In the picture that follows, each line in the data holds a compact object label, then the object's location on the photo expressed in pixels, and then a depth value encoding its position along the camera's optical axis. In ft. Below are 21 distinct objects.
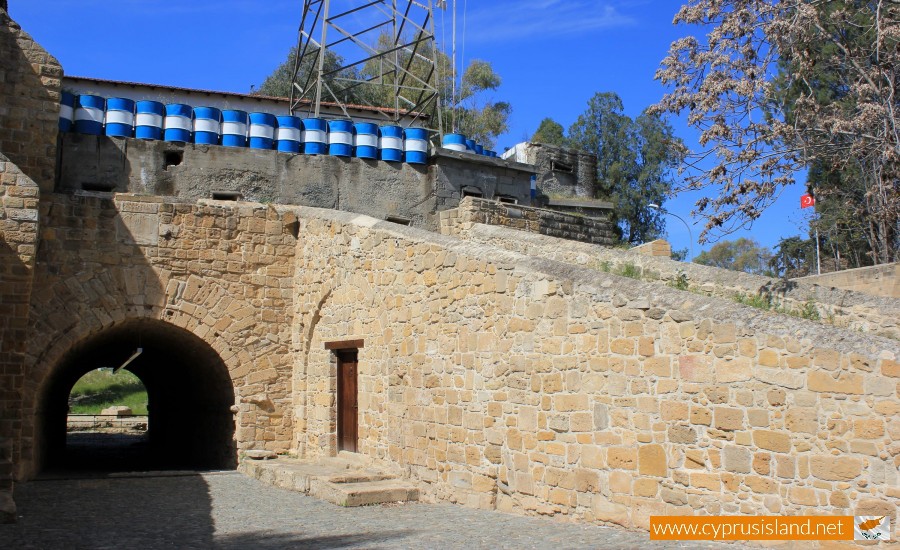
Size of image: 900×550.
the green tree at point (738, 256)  148.87
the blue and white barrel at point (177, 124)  46.39
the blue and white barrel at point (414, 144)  51.47
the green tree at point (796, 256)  85.81
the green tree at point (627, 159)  96.78
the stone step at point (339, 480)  28.32
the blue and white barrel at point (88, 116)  44.50
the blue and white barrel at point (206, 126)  47.16
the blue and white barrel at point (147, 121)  45.91
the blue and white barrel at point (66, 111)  43.91
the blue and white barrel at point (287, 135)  48.83
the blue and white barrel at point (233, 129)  47.88
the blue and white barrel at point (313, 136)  49.37
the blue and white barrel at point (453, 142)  54.60
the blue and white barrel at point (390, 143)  50.90
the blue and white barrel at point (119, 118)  45.44
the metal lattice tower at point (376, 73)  52.24
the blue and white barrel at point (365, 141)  50.34
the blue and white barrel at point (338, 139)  49.78
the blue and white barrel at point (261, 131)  48.24
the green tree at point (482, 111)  101.04
